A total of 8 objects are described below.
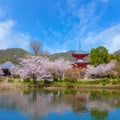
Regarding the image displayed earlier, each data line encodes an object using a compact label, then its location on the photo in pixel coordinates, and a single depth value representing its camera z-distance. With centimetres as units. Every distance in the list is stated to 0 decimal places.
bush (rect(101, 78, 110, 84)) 2110
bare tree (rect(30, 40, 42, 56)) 3070
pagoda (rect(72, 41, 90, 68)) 3006
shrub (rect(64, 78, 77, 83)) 2142
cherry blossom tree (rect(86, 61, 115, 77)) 2425
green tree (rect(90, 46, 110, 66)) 2703
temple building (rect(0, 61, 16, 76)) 3134
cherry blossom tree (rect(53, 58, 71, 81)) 2306
